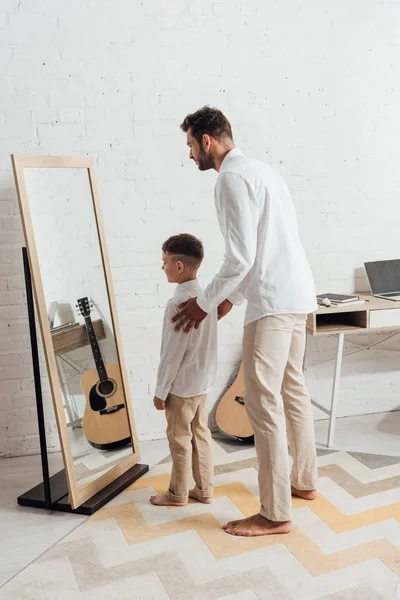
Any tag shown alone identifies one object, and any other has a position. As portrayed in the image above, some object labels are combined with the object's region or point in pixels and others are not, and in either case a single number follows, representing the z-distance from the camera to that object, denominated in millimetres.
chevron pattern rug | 1922
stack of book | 2973
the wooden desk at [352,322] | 2912
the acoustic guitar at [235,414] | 3064
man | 2062
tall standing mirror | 2355
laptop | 3217
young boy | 2268
